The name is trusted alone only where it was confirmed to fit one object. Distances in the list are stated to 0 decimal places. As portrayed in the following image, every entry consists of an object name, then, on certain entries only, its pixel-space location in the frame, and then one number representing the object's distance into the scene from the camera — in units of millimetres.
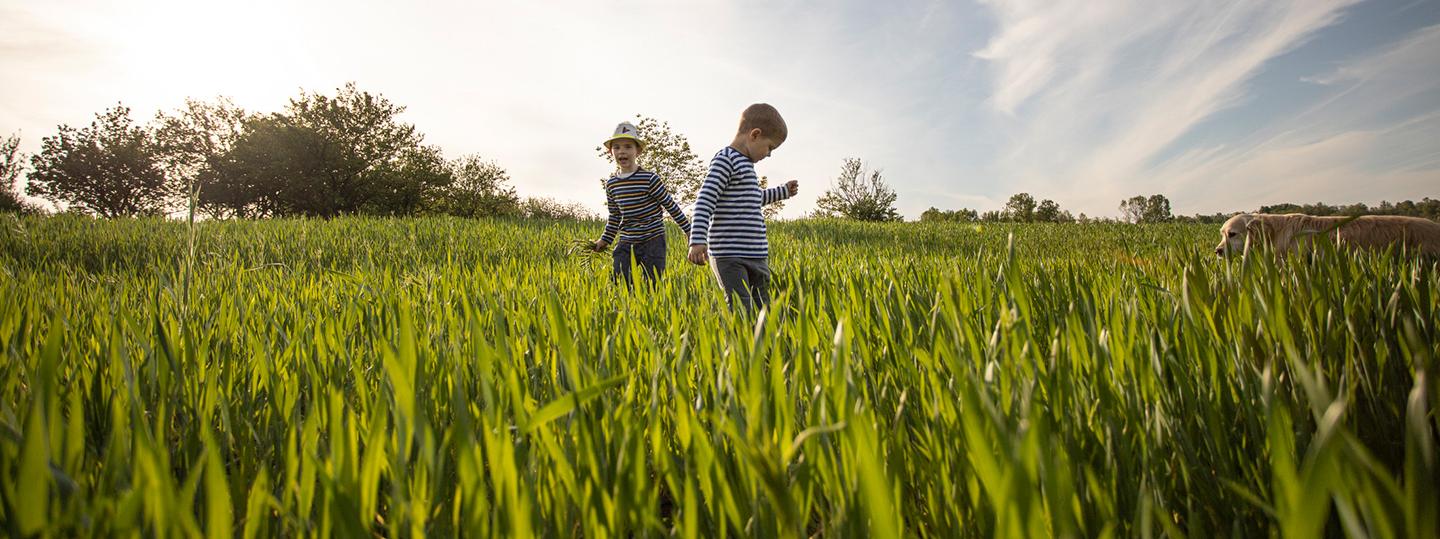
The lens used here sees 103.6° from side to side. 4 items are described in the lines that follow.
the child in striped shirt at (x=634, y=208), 4672
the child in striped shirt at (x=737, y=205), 3504
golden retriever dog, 4477
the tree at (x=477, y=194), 43438
